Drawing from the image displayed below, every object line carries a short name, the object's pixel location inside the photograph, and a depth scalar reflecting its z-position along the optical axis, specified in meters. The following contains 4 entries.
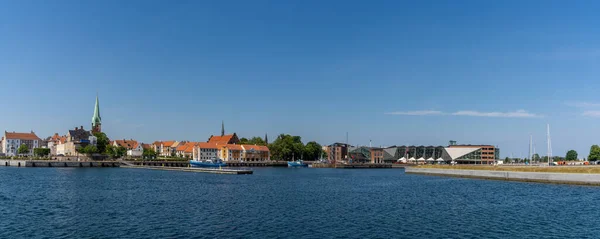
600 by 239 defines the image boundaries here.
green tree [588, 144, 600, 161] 180.38
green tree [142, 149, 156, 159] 196.38
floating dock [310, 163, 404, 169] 188.75
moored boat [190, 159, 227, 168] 148.25
